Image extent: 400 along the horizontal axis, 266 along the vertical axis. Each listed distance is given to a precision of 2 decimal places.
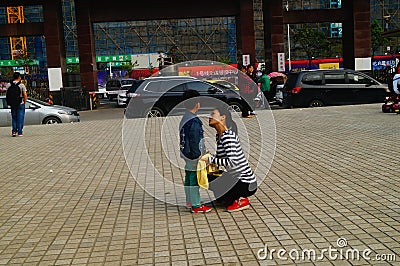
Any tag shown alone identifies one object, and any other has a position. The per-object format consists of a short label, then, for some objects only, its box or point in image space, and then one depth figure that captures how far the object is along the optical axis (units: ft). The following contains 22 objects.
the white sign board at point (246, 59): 100.89
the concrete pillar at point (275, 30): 101.96
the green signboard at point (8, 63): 198.49
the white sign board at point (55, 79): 100.08
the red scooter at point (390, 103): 52.75
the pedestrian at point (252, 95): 40.42
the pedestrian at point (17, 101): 49.21
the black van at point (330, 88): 65.26
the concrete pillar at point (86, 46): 100.94
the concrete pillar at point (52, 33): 99.45
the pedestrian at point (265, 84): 61.00
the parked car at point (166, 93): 48.06
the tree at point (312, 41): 173.68
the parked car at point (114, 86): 132.67
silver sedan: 62.54
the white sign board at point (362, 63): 101.25
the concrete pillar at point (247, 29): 103.96
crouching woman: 20.10
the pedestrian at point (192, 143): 19.83
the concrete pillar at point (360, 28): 100.73
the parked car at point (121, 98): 105.09
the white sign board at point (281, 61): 101.24
